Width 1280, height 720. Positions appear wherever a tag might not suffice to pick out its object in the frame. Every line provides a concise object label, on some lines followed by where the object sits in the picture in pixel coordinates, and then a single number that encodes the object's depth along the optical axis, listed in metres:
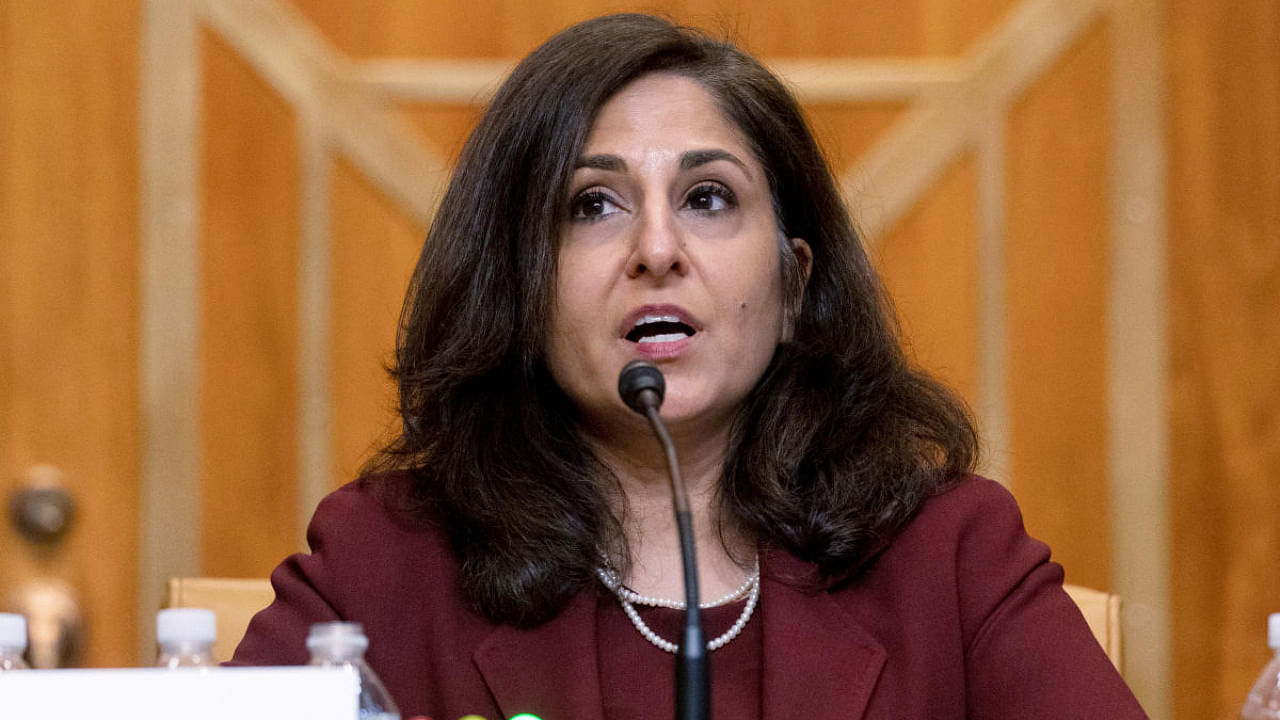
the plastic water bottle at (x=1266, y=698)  4.24
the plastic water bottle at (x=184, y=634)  4.15
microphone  4.16
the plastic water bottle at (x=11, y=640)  4.17
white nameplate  4.09
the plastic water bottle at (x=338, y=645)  4.16
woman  4.42
